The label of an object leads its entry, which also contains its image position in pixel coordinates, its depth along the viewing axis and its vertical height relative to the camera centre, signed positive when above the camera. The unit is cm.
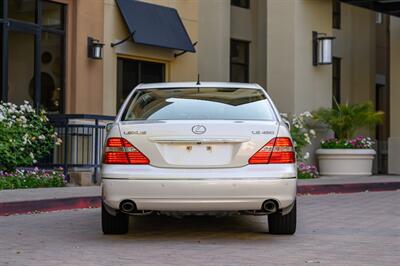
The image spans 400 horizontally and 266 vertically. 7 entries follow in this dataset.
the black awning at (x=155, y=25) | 1641 +256
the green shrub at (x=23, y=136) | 1252 +5
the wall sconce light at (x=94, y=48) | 1562 +188
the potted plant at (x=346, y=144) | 1744 -4
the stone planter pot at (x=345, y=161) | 1738 -43
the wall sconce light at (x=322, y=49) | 1794 +219
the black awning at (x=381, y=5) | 1808 +331
